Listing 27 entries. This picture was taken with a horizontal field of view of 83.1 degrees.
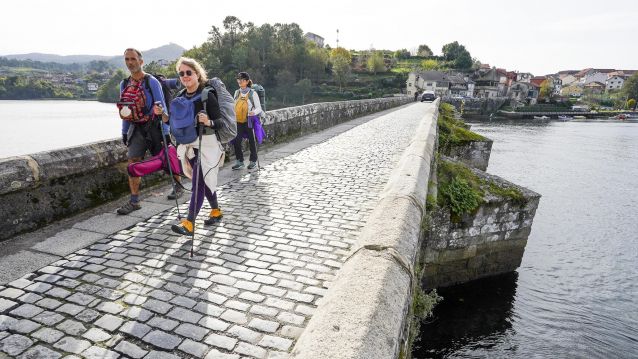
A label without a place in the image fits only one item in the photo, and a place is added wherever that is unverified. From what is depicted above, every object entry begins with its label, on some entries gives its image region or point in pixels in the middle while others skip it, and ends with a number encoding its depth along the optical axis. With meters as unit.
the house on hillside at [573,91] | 131.00
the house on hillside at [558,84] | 139.75
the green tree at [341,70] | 89.19
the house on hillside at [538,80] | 119.57
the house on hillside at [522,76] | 118.97
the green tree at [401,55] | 145.88
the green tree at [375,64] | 106.50
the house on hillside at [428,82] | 88.88
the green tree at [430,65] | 120.38
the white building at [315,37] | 151.75
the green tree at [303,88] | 78.94
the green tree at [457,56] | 121.01
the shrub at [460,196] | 7.56
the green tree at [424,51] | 145.38
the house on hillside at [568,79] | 162.21
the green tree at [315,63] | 87.48
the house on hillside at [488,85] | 96.88
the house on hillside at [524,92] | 98.00
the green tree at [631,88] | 94.62
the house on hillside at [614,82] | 130.62
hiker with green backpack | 7.22
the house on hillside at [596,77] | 148.43
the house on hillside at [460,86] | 92.99
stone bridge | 2.38
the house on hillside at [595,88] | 123.73
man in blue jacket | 4.66
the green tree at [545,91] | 103.06
